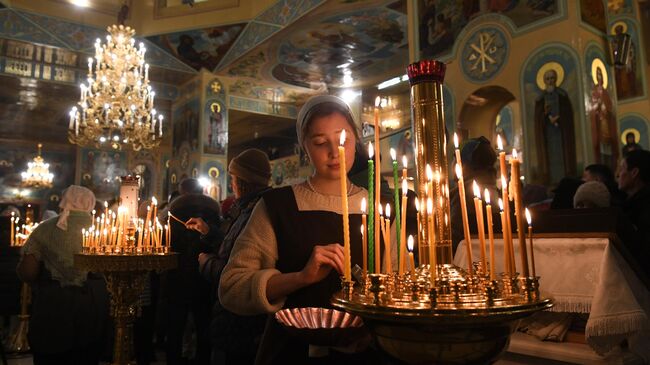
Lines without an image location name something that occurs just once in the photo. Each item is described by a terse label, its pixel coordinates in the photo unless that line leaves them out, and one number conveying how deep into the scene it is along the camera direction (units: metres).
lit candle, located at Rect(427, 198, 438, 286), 0.81
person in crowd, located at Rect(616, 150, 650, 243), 2.43
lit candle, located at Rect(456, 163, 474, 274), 0.96
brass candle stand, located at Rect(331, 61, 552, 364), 0.74
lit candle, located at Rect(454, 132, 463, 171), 1.00
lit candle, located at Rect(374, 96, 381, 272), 0.97
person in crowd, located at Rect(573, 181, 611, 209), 2.56
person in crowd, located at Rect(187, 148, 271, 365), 2.08
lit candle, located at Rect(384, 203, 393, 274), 0.99
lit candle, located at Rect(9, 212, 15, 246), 6.00
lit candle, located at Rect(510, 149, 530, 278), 0.87
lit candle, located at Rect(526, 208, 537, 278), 0.95
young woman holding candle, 1.23
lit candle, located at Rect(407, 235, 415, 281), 0.91
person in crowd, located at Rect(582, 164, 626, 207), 3.60
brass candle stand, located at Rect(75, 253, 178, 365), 3.07
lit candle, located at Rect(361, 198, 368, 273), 1.03
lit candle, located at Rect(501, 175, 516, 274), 0.90
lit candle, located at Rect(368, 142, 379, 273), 0.98
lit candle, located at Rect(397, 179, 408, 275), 0.94
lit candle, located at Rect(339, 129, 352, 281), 0.93
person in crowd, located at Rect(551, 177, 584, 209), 3.24
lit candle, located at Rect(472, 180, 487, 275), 0.95
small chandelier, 16.59
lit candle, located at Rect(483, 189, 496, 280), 0.92
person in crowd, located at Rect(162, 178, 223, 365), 3.86
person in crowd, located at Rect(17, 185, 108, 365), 3.23
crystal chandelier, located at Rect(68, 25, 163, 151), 7.90
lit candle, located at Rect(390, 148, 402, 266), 1.02
